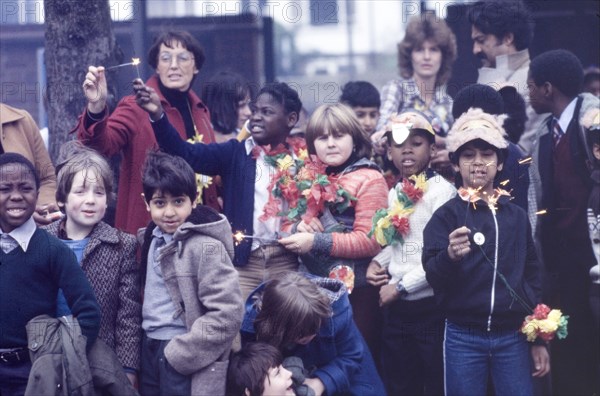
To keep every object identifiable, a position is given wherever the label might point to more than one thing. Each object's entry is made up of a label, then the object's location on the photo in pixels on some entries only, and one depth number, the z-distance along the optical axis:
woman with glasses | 4.20
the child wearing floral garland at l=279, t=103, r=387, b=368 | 4.41
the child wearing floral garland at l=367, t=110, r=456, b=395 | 4.45
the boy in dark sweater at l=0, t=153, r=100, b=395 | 3.73
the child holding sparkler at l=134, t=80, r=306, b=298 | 4.41
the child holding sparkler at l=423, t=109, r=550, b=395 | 4.21
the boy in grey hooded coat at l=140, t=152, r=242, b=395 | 3.85
